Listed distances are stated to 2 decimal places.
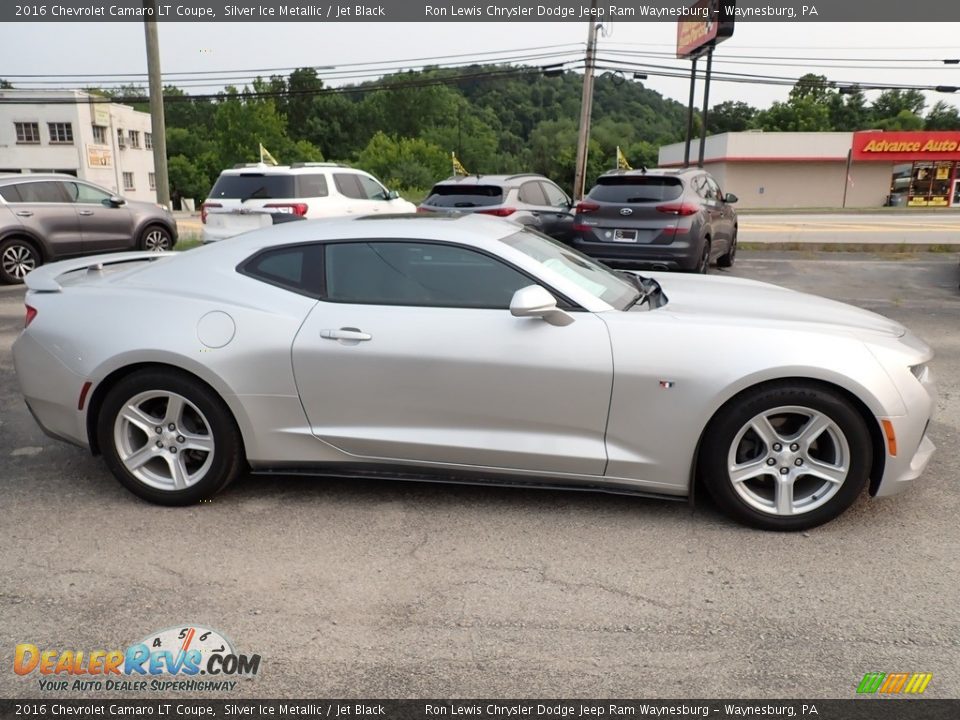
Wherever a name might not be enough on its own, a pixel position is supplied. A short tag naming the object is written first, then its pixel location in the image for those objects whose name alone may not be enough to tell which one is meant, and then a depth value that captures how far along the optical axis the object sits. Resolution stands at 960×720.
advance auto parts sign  49.34
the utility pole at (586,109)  24.56
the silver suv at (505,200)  11.14
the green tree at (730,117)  100.00
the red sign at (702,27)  29.42
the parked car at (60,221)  11.59
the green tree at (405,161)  75.44
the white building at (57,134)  53.62
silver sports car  3.40
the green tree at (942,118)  76.81
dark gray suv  9.98
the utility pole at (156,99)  17.45
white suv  11.28
